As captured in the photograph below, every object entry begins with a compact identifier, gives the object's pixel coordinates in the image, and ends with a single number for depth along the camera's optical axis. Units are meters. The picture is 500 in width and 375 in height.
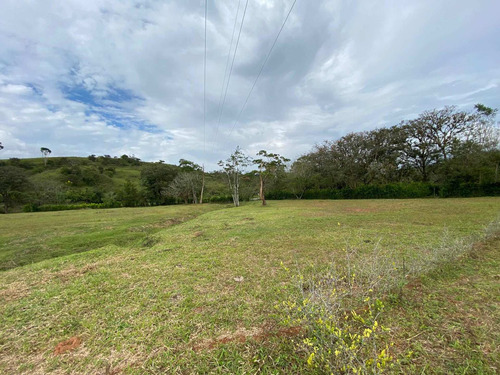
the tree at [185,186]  27.41
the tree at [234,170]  20.28
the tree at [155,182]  29.52
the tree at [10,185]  26.16
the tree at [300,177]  25.91
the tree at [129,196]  27.11
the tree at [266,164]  17.73
